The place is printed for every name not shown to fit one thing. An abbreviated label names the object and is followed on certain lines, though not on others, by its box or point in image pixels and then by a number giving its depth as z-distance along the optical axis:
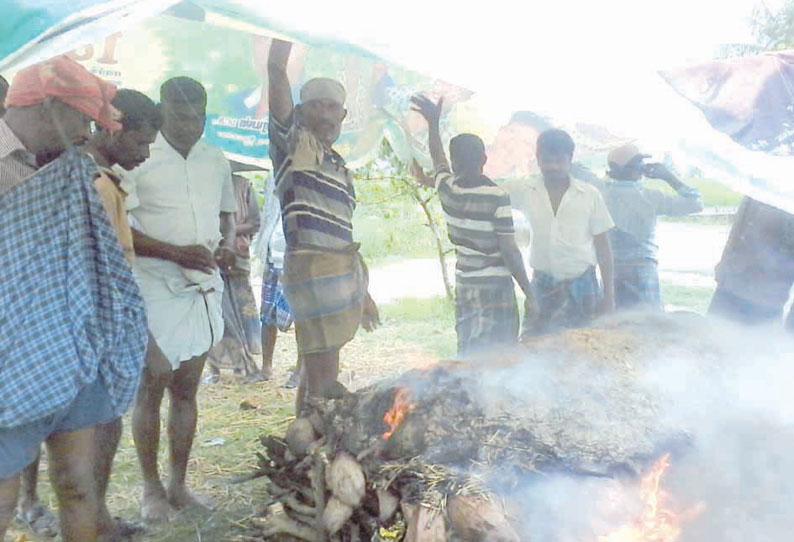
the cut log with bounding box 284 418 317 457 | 3.40
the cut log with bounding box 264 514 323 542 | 3.15
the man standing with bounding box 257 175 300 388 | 6.74
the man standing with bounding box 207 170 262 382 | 6.69
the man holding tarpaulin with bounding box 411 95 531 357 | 4.77
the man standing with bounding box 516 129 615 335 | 4.97
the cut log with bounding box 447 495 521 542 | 2.67
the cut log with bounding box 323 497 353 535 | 2.98
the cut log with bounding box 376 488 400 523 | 2.90
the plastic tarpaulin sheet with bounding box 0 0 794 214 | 2.53
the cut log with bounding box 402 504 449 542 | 2.72
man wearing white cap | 4.19
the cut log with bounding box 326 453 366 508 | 2.96
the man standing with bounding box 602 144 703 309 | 5.27
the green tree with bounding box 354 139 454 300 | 8.80
